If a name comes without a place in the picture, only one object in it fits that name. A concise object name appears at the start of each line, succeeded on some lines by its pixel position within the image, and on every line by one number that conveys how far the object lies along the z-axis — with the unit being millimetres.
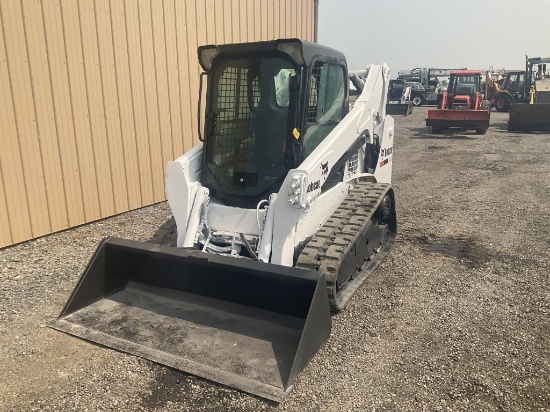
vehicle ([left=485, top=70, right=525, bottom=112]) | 26719
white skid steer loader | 3660
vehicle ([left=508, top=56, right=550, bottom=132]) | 18047
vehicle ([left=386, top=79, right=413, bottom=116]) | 26984
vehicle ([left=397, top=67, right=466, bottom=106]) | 33656
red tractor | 17578
